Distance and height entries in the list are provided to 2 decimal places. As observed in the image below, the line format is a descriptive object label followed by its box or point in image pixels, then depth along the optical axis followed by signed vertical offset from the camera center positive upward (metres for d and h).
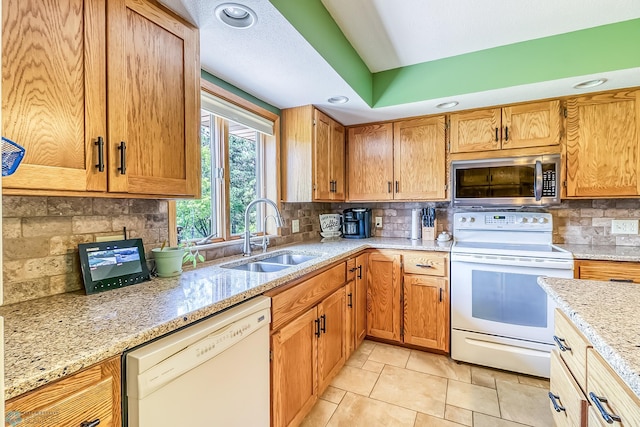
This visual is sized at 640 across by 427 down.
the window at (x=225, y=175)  1.88 +0.26
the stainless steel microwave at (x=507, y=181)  2.31 +0.24
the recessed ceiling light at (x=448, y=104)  2.37 +0.86
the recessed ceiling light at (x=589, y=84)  2.00 +0.86
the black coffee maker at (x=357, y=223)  3.02 -0.12
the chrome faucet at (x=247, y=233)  2.00 -0.15
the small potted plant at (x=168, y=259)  1.46 -0.24
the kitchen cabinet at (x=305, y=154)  2.46 +0.48
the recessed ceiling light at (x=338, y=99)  2.26 +0.86
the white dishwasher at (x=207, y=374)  0.84 -0.54
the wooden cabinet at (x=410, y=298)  2.43 -0.74
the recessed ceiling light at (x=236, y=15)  1.27 +0.86
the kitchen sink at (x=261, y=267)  1.94 -0.37
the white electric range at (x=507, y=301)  2.10 -0.67
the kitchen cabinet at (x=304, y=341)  1.45 -0.74
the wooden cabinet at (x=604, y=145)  2.14 +0.48
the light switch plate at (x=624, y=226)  2.33 -0.13
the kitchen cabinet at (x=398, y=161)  2.69 +0.48
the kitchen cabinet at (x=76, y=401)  0.65 -0.45
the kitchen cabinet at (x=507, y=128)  2.31 +0.67
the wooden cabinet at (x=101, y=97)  0.88 +0.40
